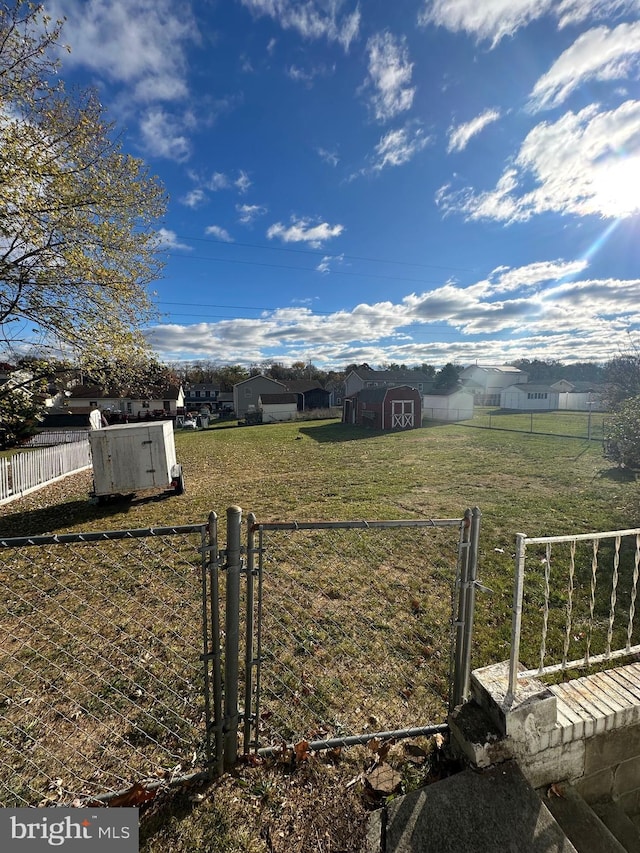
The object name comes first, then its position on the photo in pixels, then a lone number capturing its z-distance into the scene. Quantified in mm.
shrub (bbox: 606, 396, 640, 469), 8905
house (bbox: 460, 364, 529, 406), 58062
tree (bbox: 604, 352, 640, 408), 14492
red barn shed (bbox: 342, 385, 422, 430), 27188
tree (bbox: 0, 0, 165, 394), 5551
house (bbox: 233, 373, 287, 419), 53531
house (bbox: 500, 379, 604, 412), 51156
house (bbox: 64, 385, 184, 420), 48125
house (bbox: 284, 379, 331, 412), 51406
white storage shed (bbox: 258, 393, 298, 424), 42281
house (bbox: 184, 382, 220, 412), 66938
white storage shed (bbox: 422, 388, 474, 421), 36094
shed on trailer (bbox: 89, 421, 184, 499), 8758
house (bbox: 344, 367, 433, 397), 42906
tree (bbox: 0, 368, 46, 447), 7152
